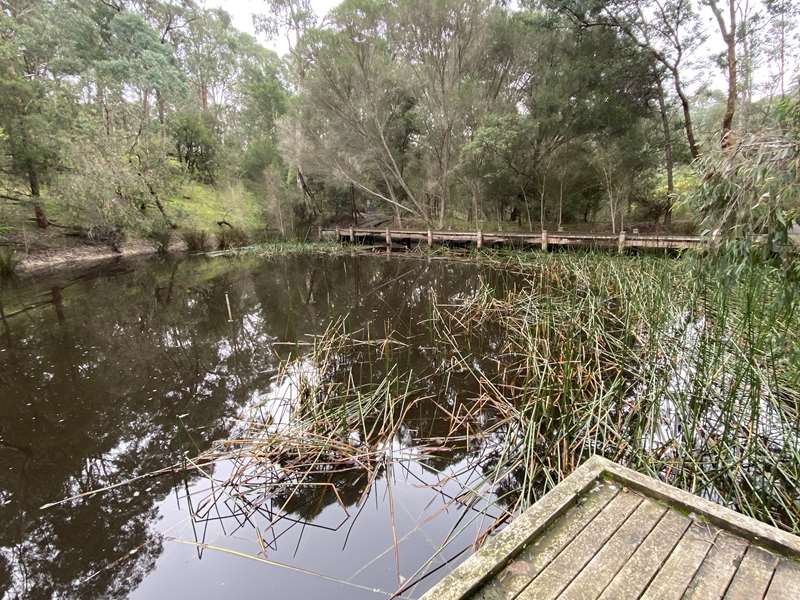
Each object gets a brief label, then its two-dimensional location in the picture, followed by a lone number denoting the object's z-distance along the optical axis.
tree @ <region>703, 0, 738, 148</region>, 8.41
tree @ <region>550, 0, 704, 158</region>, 9.25
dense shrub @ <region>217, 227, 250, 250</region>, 16.53
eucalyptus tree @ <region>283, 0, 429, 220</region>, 12.18
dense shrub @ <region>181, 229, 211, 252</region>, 15.70
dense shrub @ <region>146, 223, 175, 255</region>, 14.48
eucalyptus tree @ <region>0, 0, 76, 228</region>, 10.76
